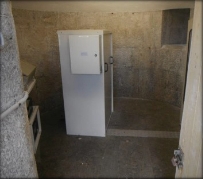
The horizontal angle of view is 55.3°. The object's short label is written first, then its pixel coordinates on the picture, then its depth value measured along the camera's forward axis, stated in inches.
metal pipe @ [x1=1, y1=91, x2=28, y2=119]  32.2
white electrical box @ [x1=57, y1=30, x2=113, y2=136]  101.8
